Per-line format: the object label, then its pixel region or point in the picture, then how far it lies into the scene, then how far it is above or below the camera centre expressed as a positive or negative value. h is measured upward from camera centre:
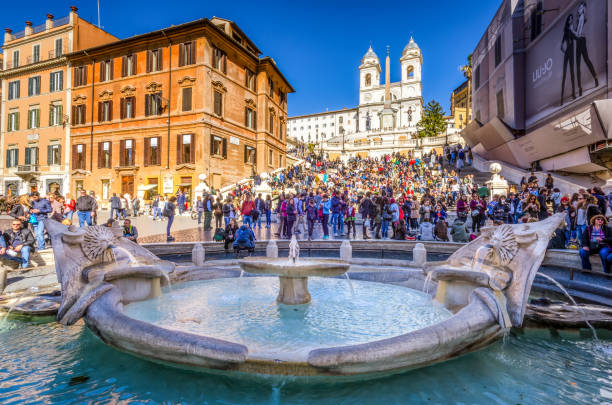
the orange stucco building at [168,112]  26.47 +8.59
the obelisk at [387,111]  84.00 +25.07
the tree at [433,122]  55.59 +15.15
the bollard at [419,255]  6.90 -0.91
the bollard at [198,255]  7.30 -0.96
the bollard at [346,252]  7.38 -0.90
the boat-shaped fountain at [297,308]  2.80 -1.18
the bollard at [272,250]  7.57 -0.88
